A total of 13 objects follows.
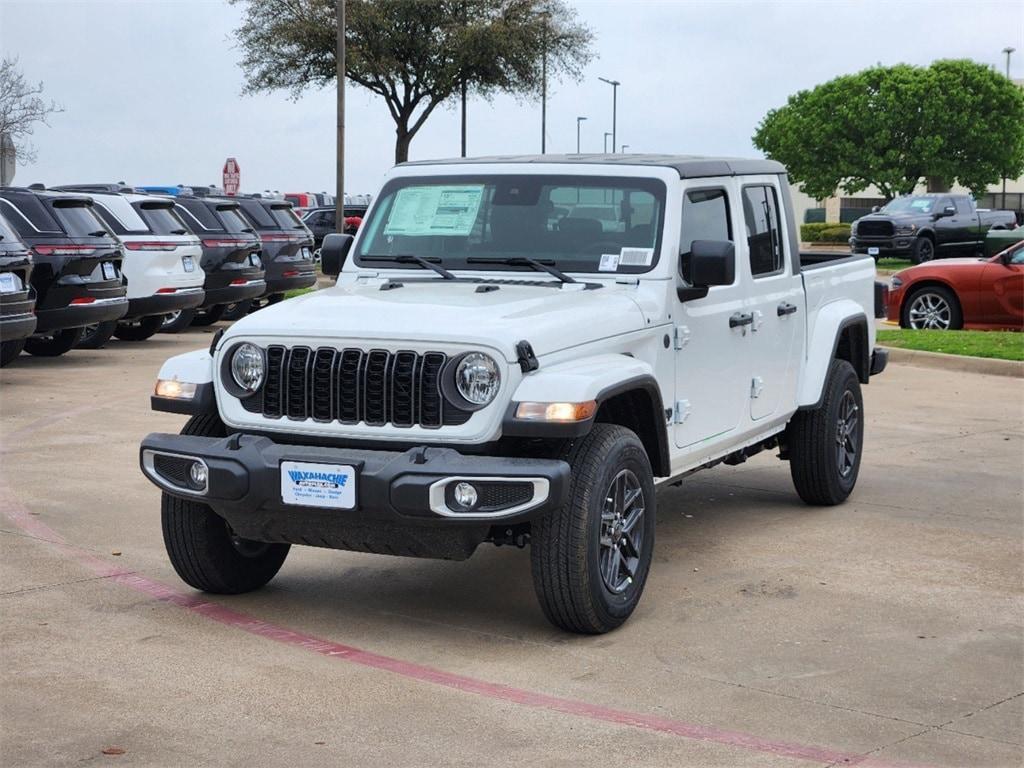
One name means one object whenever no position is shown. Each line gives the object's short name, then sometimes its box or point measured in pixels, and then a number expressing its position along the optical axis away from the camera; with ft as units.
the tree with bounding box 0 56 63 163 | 148.77
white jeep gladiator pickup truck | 19.80
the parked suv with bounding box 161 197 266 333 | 68.13
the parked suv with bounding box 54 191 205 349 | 60.75
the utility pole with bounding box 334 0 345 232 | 106.73
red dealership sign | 120.06
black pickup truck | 122.83
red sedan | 63.52
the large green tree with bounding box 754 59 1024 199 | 235.40
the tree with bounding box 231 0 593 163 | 153.17
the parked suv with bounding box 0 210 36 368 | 44.80
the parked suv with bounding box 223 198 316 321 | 76.59
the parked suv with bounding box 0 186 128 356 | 51.42
